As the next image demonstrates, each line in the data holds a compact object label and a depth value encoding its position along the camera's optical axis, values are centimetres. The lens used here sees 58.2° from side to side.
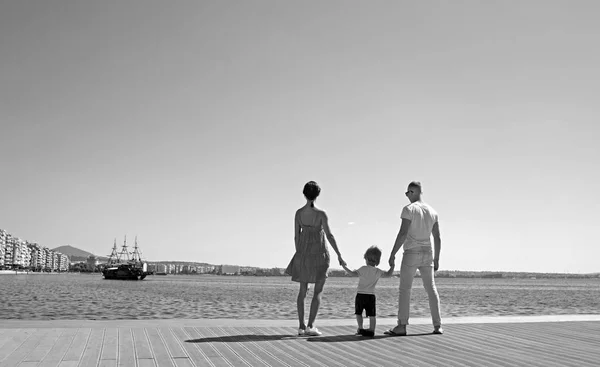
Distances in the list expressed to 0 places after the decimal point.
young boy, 726
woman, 736
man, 755
